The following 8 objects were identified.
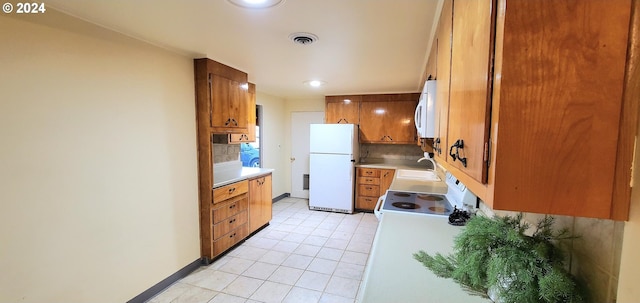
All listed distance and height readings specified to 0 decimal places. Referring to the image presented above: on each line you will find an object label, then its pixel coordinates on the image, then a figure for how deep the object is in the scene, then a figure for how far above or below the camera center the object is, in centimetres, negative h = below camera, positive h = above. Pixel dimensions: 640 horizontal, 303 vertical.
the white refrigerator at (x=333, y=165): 448 -57
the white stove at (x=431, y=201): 178 -57
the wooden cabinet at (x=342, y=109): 477 +46
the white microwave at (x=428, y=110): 172 +17
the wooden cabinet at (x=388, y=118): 452 +28
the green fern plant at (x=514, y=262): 58 -32
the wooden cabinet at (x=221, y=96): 261 +40
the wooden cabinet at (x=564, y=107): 49 +6
